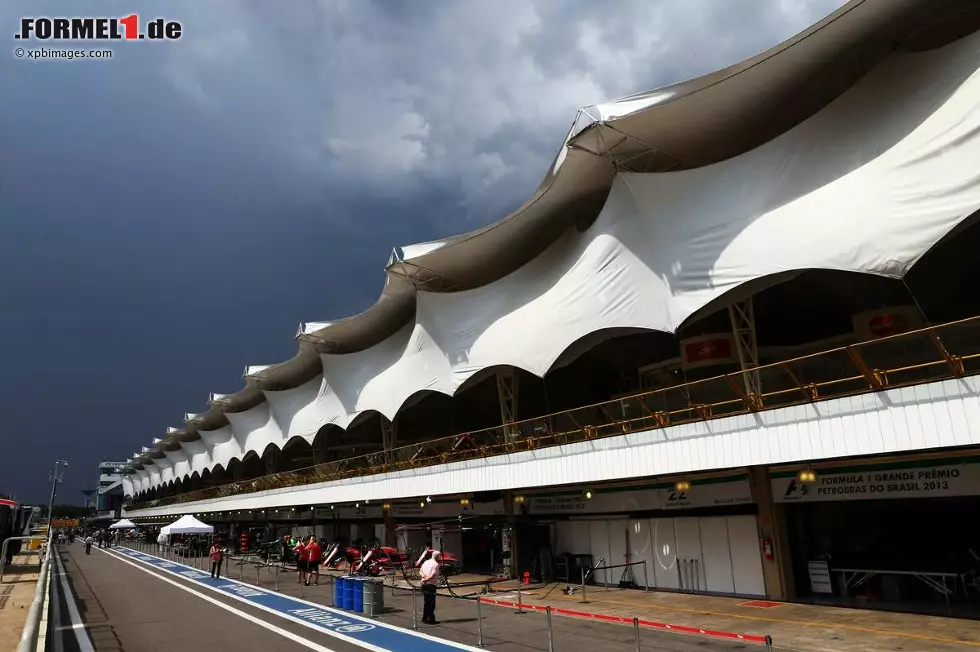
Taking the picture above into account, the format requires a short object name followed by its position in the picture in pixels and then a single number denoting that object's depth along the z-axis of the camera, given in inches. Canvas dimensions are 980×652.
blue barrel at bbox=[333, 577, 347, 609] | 779.4
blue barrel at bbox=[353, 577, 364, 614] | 749.3
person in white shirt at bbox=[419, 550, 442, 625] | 645.9
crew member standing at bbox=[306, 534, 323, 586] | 1056.8
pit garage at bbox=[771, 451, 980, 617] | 607.8
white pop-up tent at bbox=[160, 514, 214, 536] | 1386.0
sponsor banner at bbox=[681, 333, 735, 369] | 891.4
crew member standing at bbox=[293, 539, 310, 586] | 1005.7
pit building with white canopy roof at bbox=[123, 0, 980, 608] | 530.6
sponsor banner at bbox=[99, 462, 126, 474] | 6870.1
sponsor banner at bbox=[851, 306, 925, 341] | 791.7
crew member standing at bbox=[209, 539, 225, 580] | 1198.9
